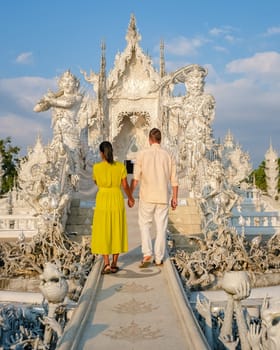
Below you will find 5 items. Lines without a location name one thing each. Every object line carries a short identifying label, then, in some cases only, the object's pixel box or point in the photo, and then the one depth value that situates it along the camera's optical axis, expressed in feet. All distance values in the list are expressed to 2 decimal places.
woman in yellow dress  15.14
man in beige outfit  15.85
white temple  25.85
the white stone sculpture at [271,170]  75.65
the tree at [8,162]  97.71
